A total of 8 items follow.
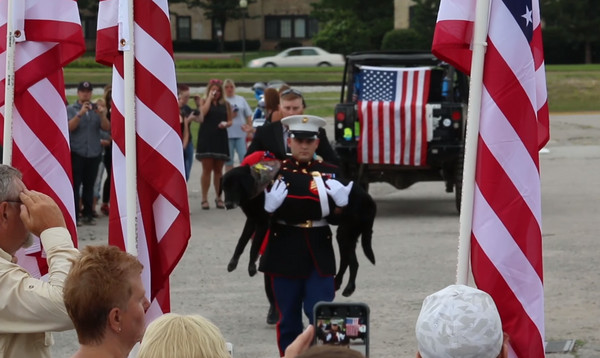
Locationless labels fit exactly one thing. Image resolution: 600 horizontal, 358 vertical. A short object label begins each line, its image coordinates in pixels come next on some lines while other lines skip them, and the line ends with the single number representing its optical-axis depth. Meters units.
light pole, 67.44
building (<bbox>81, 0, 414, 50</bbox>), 82.31
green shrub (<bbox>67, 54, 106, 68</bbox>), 58.88
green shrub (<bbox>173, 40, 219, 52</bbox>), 80.06
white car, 63.75
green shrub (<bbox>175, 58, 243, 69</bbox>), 58.53
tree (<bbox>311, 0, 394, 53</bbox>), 66.81
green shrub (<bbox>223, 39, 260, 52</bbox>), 80.12
